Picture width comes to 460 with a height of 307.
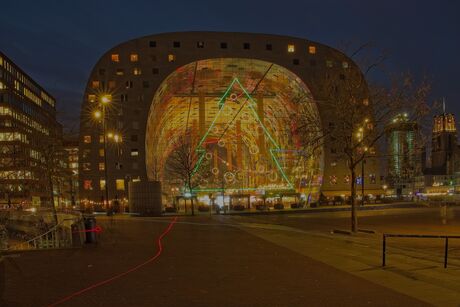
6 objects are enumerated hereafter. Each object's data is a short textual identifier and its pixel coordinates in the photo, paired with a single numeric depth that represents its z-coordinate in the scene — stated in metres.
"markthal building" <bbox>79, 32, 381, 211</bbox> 82.06
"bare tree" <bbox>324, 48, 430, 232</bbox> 25.27
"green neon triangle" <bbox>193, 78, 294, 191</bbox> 75.11
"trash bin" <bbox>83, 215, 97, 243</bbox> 20.09
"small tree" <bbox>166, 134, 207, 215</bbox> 67.58
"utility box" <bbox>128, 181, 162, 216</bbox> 52.41
